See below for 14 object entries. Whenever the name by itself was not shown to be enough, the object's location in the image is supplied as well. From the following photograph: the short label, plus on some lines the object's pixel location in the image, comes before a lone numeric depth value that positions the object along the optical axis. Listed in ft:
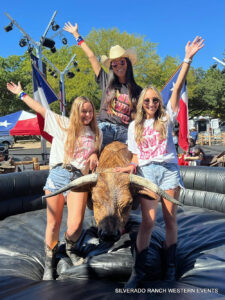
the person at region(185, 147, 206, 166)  29.54
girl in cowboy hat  11.28
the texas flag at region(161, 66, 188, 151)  20.37
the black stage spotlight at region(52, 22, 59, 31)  49.19
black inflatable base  8.24
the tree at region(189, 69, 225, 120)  114.32
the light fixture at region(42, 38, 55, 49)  48.91
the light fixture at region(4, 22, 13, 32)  45.44
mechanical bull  8.18
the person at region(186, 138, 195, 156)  34.58
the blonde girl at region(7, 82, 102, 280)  10.04
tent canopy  42.88
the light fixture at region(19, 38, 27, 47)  47.32
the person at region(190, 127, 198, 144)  52.13
